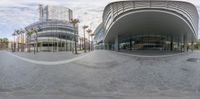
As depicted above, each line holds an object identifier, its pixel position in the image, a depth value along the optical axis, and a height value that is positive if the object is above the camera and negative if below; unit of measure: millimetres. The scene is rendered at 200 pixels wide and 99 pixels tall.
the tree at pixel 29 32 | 45510 +5601
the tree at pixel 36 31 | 45809 +6030
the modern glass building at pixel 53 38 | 49786 +3694
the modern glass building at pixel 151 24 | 24185 +5424
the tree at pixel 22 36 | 50201 +4705
